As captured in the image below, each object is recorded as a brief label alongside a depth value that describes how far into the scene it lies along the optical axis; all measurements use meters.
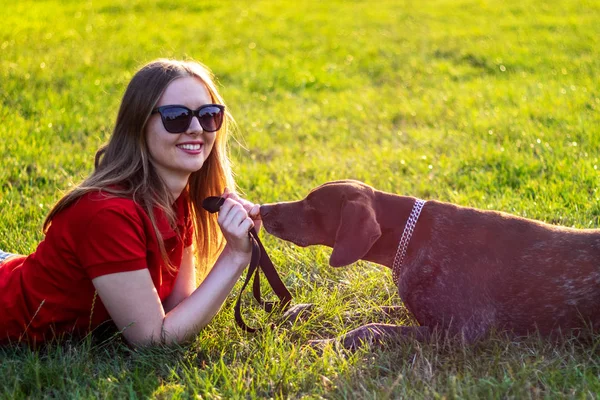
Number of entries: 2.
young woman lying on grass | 3.91
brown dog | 4.03
